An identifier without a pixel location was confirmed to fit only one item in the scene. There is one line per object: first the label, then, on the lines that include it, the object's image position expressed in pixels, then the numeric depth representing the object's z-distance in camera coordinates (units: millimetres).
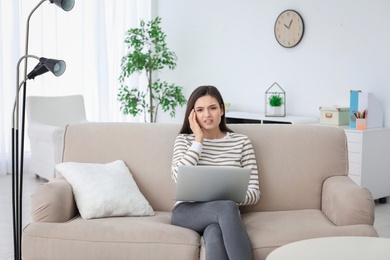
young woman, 2874
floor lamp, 2775
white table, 2240
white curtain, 6625
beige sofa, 2814
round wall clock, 5949
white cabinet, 5035
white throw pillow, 3066
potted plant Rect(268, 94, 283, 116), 5969
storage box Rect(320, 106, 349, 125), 5359
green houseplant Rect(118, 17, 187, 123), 6852
